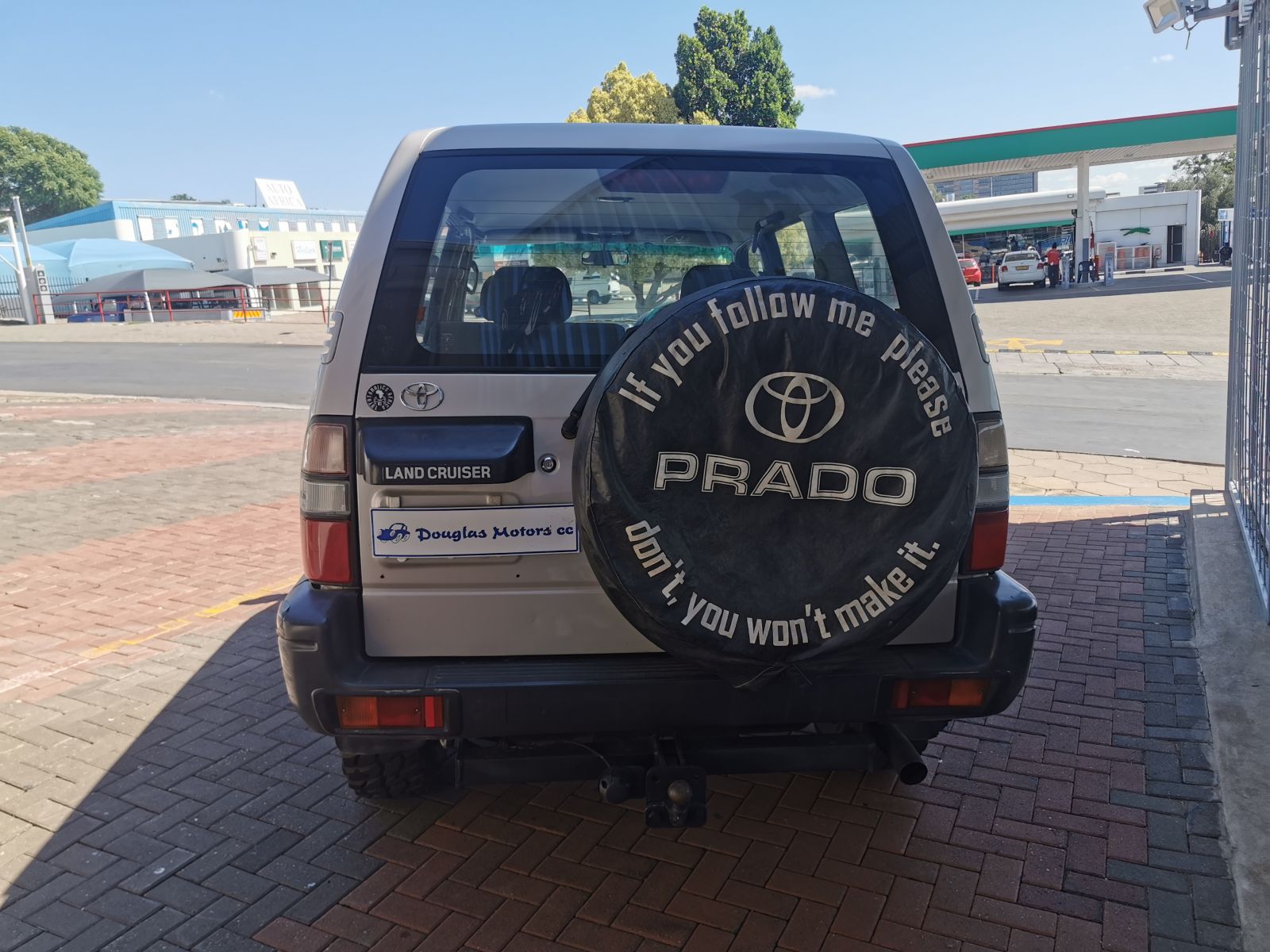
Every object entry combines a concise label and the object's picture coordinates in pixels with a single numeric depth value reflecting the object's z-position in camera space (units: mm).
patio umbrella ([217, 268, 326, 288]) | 44375
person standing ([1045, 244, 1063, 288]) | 36625
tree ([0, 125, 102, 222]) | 87825
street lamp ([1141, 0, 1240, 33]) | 5879
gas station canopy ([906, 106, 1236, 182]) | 31047
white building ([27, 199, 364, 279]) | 59031
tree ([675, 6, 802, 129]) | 44281
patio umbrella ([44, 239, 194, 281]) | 49156
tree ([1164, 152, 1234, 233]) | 67562
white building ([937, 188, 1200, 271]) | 46094
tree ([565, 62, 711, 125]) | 40719
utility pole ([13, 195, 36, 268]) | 33906
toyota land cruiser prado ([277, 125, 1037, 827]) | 2156
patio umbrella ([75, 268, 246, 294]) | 38500
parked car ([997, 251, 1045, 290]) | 35719
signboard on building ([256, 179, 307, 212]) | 86688
